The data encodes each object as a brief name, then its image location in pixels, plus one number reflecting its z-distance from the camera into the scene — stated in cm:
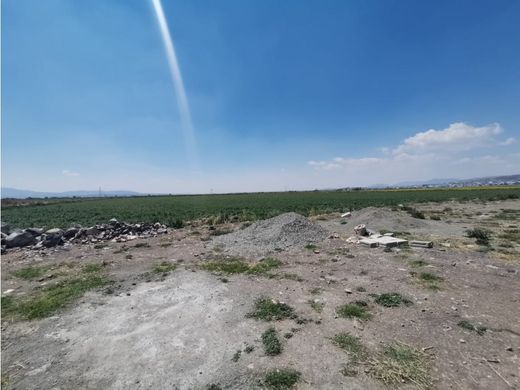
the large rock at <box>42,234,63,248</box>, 1262
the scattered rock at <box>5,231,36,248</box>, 1288
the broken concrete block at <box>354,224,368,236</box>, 1309
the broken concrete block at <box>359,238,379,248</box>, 1089
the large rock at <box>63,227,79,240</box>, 1390
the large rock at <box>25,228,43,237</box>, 1375
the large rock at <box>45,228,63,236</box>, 1365
